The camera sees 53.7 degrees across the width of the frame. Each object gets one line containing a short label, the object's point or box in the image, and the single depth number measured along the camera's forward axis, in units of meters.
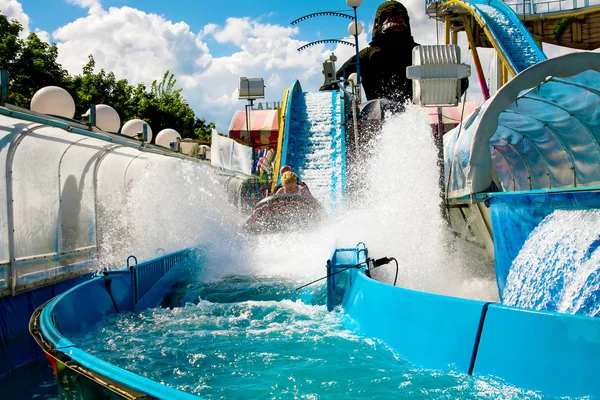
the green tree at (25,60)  26.06
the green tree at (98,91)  31.39
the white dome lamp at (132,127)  14.98
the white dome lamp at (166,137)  17.77
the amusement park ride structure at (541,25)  25.70
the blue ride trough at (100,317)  2.46
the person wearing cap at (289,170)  10.62
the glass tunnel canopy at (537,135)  6.37
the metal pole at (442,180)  7.77
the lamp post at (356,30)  23.88
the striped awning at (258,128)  29.33
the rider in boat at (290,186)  10.12
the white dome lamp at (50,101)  9.75
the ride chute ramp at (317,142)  16.16
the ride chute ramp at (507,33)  18.25
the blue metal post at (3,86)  5.87
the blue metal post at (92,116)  8.15
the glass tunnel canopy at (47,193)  5.79
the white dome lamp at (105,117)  11.90
